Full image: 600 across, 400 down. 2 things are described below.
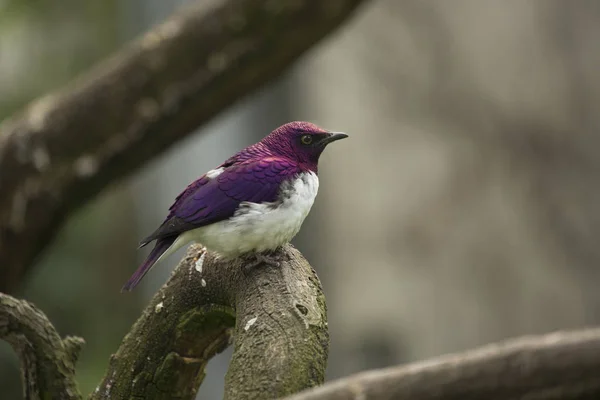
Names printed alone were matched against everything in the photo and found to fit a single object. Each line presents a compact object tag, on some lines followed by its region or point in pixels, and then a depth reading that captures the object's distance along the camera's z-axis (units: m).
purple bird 4.61
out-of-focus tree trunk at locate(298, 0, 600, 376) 13.79
